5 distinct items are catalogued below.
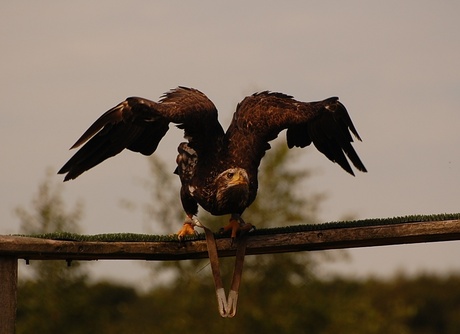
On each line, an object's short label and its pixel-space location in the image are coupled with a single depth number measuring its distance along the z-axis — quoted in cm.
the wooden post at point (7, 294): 1574
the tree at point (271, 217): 4806
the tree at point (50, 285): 4494
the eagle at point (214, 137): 1916
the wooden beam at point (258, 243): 1591
